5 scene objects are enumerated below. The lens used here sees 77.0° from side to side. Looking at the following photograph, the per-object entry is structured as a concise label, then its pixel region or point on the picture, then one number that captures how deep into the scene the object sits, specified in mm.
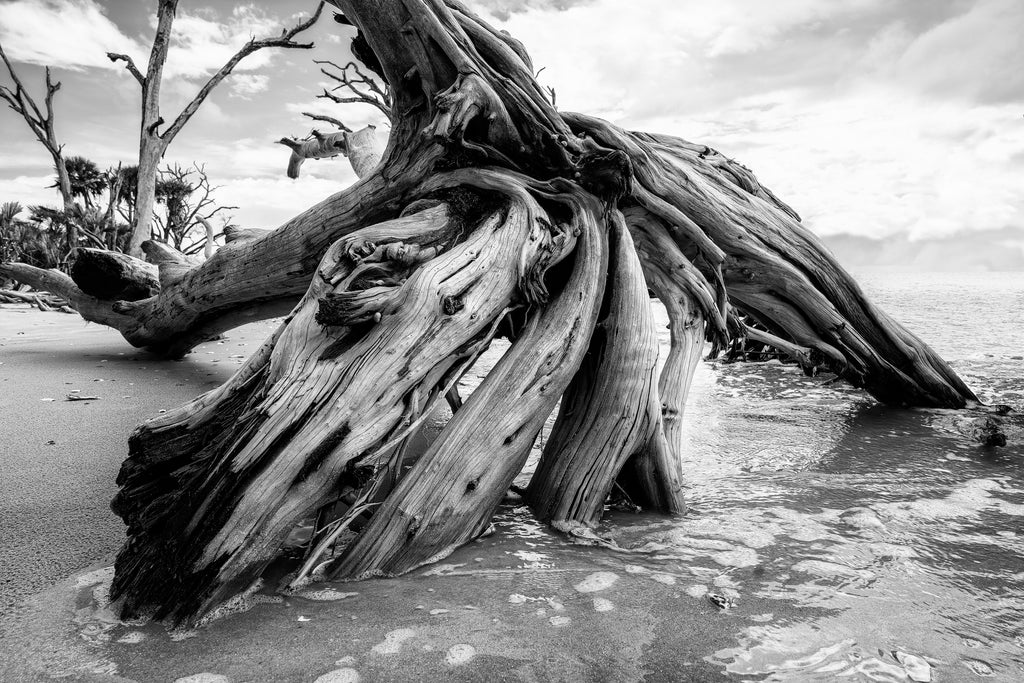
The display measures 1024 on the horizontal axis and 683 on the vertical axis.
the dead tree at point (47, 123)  14711
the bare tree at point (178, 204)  21375
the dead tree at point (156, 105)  11773
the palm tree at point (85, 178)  24031
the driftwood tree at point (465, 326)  1992
